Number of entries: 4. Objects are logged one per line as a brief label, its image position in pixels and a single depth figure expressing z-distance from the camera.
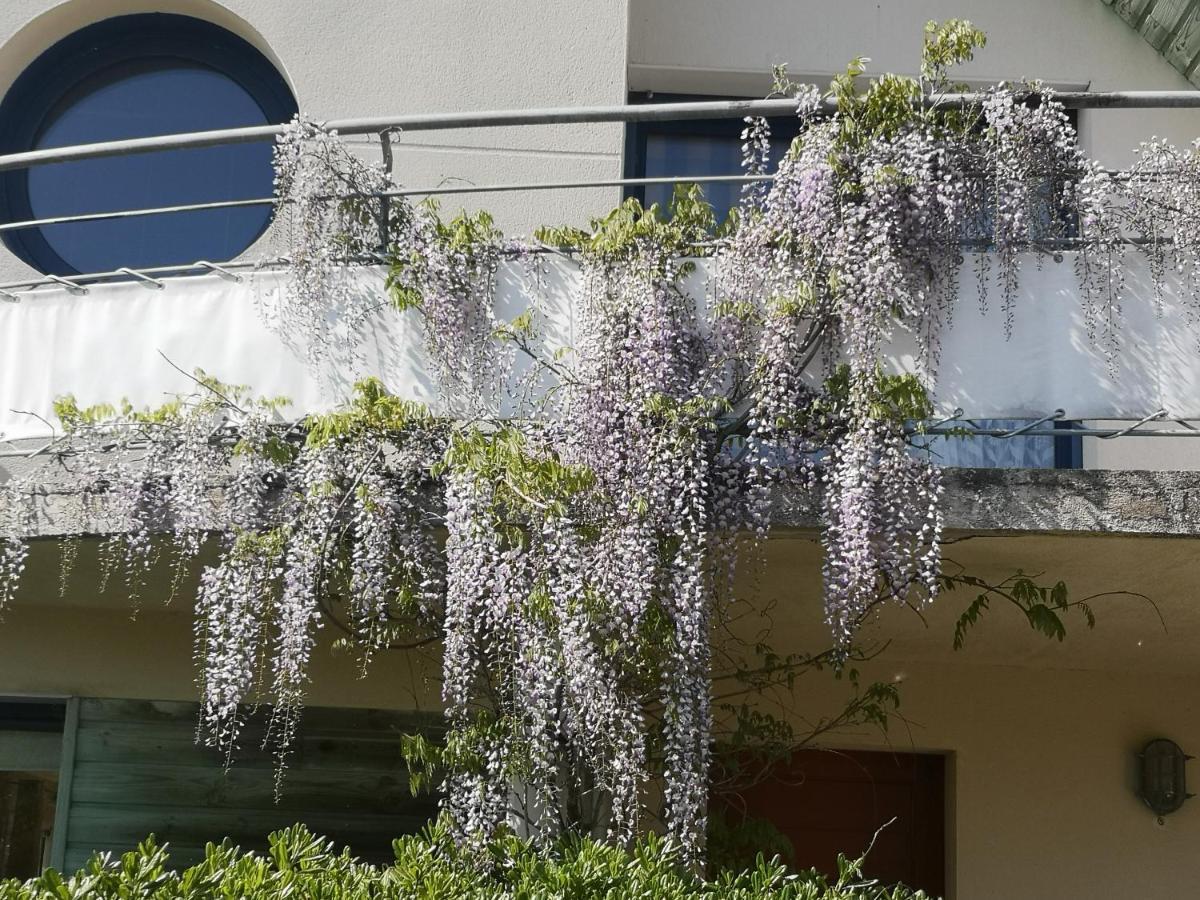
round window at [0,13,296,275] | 6.70
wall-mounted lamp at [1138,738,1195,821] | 6.24
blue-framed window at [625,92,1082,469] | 6.75
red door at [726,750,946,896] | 6.75
